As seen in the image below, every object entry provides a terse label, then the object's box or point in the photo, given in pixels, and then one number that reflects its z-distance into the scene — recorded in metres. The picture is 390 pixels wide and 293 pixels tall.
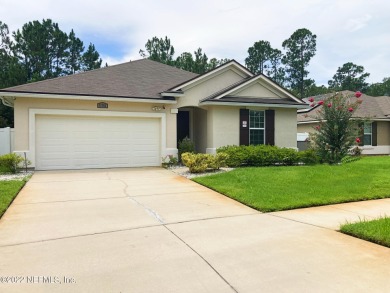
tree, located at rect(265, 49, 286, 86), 55.72
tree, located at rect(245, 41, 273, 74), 54.06
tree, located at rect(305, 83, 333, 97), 51.90
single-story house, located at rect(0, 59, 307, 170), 12.66
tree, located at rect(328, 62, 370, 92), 59.34
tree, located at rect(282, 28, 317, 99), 52.97
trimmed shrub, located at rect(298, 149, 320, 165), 13.77
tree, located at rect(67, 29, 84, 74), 33.09
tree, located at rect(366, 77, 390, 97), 60.35
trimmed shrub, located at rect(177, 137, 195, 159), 14.68
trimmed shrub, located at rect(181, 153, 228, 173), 11.47
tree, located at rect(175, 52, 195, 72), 35.06
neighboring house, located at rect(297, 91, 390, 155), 21.50
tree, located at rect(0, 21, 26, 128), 23.89
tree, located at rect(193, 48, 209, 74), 35.50
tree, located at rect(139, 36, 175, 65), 37.16
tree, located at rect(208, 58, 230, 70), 38.92
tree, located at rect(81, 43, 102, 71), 33.66
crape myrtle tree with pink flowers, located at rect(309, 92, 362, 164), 12.07
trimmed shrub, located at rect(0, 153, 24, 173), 11.51
